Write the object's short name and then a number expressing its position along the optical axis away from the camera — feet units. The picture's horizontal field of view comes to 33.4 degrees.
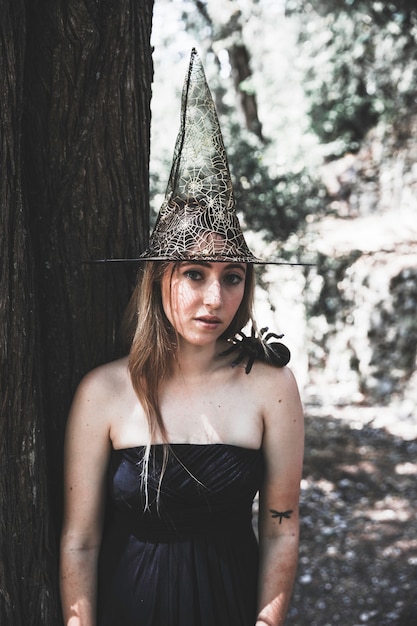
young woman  6.52
